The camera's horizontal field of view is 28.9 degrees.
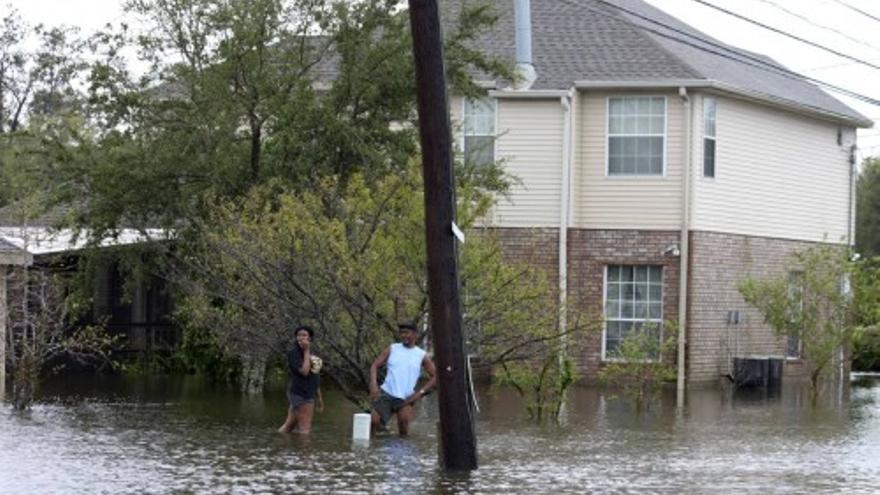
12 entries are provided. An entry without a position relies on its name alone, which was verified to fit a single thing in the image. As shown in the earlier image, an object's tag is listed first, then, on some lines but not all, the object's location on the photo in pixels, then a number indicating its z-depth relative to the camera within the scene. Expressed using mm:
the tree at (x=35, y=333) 24812
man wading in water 21438
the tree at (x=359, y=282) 23109
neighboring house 33812
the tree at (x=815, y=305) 33594
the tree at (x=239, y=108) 29156
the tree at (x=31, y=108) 30945
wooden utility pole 16609
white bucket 21027
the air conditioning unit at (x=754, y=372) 35656
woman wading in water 21469
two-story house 34469
